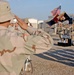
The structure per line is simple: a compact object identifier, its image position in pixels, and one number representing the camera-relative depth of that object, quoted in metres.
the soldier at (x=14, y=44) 2.00
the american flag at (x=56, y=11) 26.05
